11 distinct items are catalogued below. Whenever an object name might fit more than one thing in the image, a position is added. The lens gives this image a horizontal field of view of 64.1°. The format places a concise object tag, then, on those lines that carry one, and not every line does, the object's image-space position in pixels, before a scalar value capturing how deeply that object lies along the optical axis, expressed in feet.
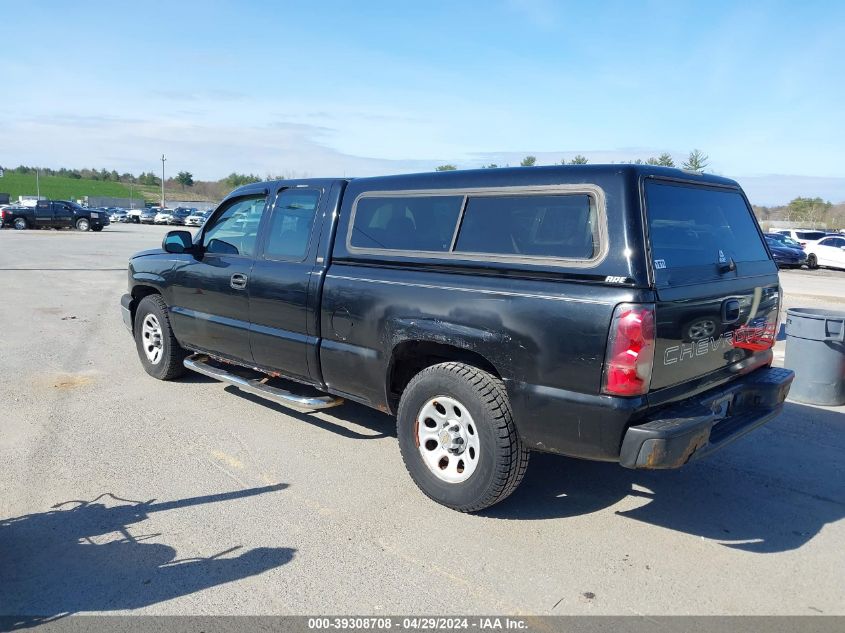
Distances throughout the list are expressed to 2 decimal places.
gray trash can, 20.47
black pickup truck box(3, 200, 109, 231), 115.24
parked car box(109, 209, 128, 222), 198.39
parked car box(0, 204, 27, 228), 113.70
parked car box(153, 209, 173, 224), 178.50
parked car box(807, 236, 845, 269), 86.94
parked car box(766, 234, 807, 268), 86.79
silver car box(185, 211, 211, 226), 164.96
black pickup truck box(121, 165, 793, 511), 10.97
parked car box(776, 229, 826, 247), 93.25
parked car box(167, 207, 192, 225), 174.91
